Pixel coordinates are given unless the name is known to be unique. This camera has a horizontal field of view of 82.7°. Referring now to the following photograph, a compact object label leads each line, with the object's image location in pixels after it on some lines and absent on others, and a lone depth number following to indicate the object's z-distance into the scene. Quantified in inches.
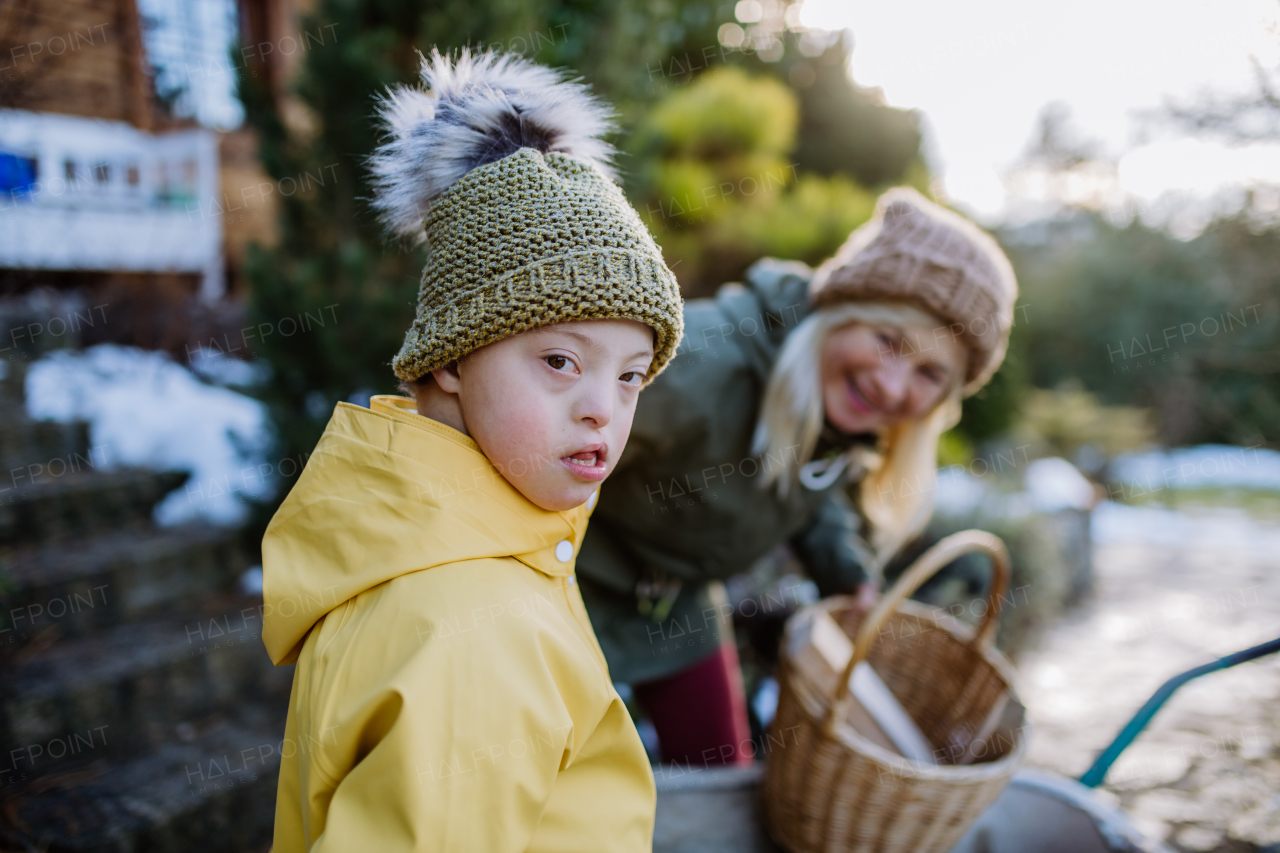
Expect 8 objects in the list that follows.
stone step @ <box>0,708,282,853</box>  77.9
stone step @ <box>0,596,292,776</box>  89.6
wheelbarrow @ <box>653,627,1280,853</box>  69.7
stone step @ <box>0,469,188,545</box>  114.3
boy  32.2
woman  72.4
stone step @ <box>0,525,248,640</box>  101.9
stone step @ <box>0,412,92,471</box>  123.2
